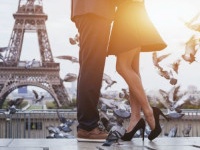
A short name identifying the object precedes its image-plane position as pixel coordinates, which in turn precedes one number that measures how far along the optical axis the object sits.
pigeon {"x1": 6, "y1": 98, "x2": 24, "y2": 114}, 9.83
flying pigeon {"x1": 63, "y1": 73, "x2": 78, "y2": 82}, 12.41
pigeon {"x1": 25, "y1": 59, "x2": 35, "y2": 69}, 15.86
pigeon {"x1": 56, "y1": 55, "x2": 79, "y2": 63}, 11.28
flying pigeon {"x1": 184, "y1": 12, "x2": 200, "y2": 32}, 8.97
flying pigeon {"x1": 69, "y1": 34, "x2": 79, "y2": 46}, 8.55
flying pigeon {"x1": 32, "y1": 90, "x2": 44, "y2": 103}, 12.09
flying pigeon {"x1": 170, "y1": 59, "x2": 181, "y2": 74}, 10.76
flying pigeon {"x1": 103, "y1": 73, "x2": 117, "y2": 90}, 11.05
